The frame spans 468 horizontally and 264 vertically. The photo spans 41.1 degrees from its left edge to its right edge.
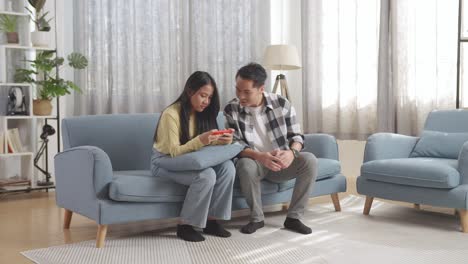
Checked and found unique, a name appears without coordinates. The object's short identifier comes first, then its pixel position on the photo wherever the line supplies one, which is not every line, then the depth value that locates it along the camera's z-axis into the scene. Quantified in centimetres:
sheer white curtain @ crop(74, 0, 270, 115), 557
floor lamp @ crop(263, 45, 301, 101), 546
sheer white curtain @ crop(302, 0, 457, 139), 530
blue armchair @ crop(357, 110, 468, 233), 352
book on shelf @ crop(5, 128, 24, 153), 494
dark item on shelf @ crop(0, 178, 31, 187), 493
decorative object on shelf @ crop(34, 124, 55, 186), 509
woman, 323
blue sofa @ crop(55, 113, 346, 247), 315
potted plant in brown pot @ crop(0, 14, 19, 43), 493
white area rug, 292
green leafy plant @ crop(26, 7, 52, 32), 505
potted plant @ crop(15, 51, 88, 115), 496
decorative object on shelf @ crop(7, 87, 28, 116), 496
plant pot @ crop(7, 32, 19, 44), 496
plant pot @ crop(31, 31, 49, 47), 504
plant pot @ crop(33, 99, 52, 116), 505
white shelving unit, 493
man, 346
